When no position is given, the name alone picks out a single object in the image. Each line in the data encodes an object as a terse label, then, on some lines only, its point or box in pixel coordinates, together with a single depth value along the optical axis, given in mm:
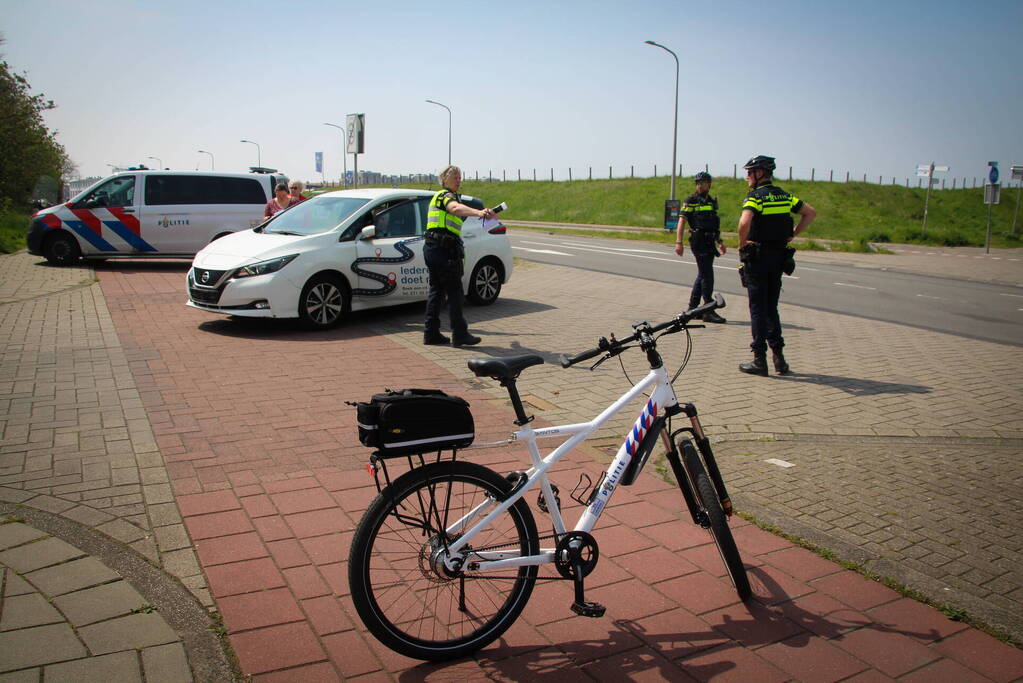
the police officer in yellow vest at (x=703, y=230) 10656
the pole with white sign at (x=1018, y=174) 28078
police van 15977
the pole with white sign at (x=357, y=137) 23094
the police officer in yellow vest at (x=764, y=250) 7617
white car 9430
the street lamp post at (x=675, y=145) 36188
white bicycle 2838
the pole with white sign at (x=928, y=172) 29859
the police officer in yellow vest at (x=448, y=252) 8820
